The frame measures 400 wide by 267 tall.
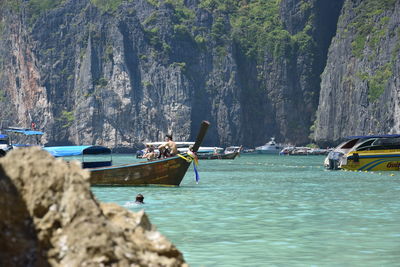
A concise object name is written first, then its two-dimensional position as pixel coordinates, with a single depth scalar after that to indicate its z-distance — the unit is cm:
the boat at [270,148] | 18238
